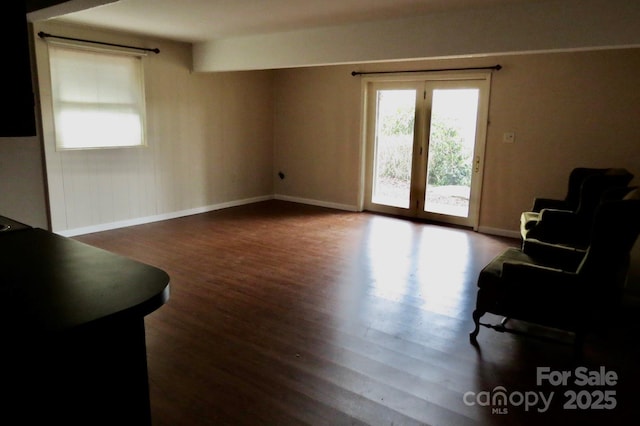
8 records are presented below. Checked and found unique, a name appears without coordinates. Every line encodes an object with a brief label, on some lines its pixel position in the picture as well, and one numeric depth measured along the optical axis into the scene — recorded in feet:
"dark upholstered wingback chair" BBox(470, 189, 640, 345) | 8.14
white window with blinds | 16.53
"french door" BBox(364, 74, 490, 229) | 19.33
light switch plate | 18.12
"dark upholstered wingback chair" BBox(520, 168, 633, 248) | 12.54
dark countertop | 4.07
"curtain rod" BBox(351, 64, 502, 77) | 17.90
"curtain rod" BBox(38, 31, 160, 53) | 15.67
